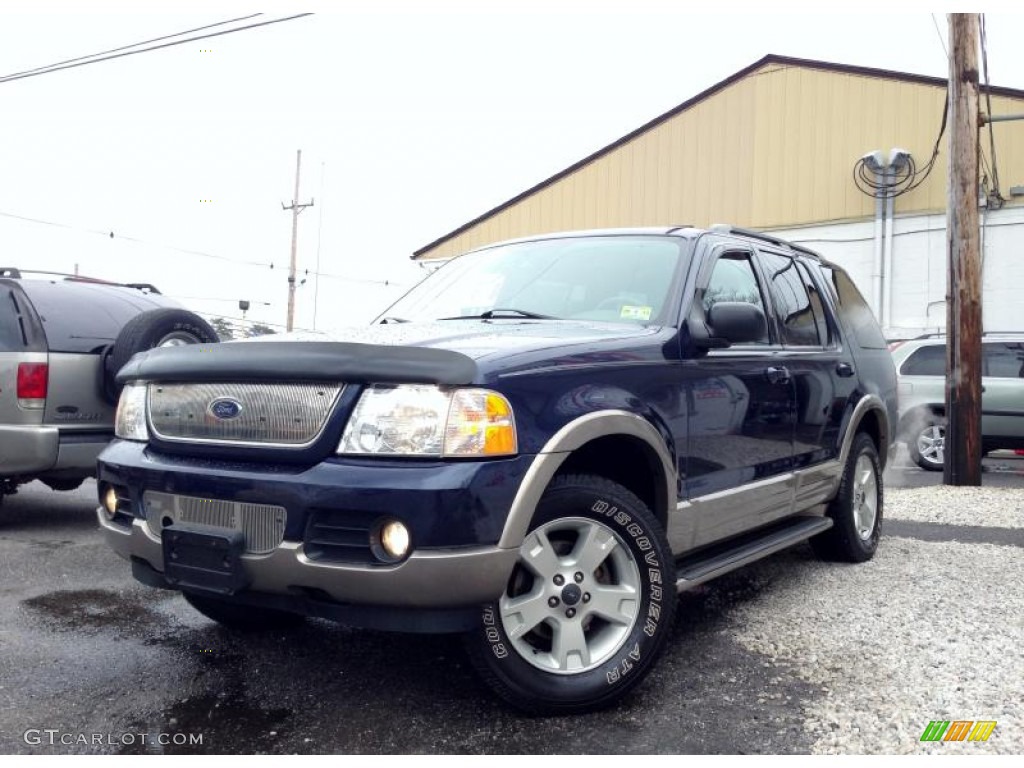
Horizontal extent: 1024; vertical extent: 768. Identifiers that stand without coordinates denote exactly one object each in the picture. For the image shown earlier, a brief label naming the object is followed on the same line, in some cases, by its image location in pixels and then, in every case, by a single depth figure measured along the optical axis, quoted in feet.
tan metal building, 57.72
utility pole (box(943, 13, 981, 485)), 31.07
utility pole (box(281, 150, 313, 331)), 112.57
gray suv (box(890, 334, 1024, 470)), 36.70
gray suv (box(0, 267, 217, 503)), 18.81
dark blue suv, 8.65
